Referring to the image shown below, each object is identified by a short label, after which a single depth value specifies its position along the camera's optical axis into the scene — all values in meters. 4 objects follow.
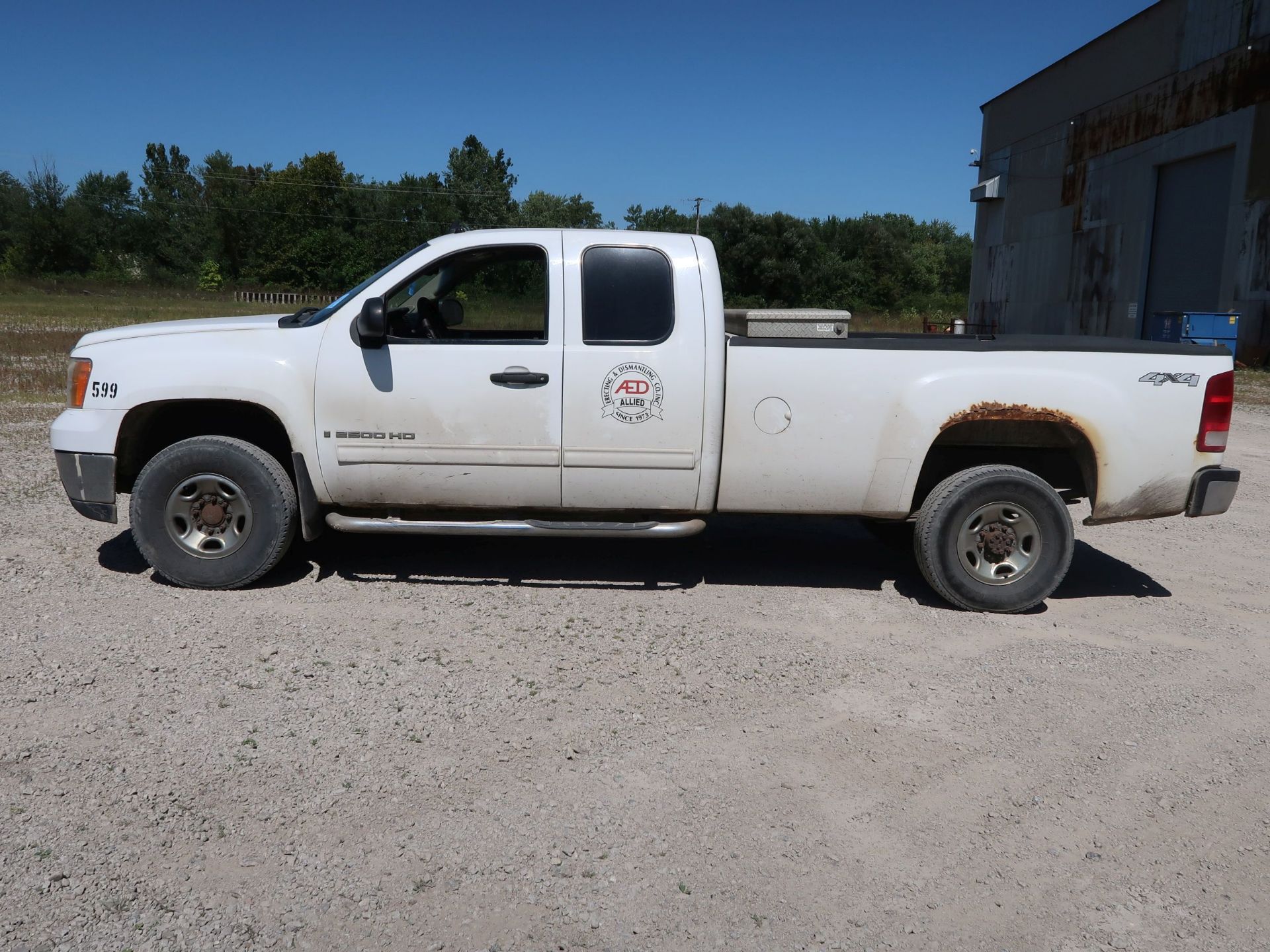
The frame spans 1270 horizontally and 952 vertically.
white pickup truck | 5.55
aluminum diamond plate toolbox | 5.71
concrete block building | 25.03
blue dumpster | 21.50
